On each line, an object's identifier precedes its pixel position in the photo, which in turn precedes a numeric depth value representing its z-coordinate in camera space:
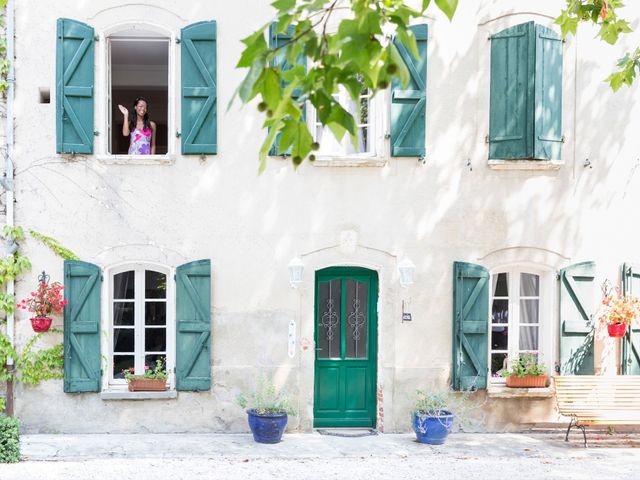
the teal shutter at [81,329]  8.85
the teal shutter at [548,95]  9.02
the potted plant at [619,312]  9.09
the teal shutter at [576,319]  9.32
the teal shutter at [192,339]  8.93
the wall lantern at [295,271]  8.99
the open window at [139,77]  9.44
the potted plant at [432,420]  8.65
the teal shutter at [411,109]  9.11
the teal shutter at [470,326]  9.15
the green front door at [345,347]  9.41
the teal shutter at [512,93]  9.05
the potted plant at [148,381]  8.96
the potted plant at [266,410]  8.52
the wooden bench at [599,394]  8.92
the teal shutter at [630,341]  9.45
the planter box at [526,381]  9.24
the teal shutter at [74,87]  8.83
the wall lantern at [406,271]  9.03
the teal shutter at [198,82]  8.91
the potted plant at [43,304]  8.66
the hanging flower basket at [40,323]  8.64
